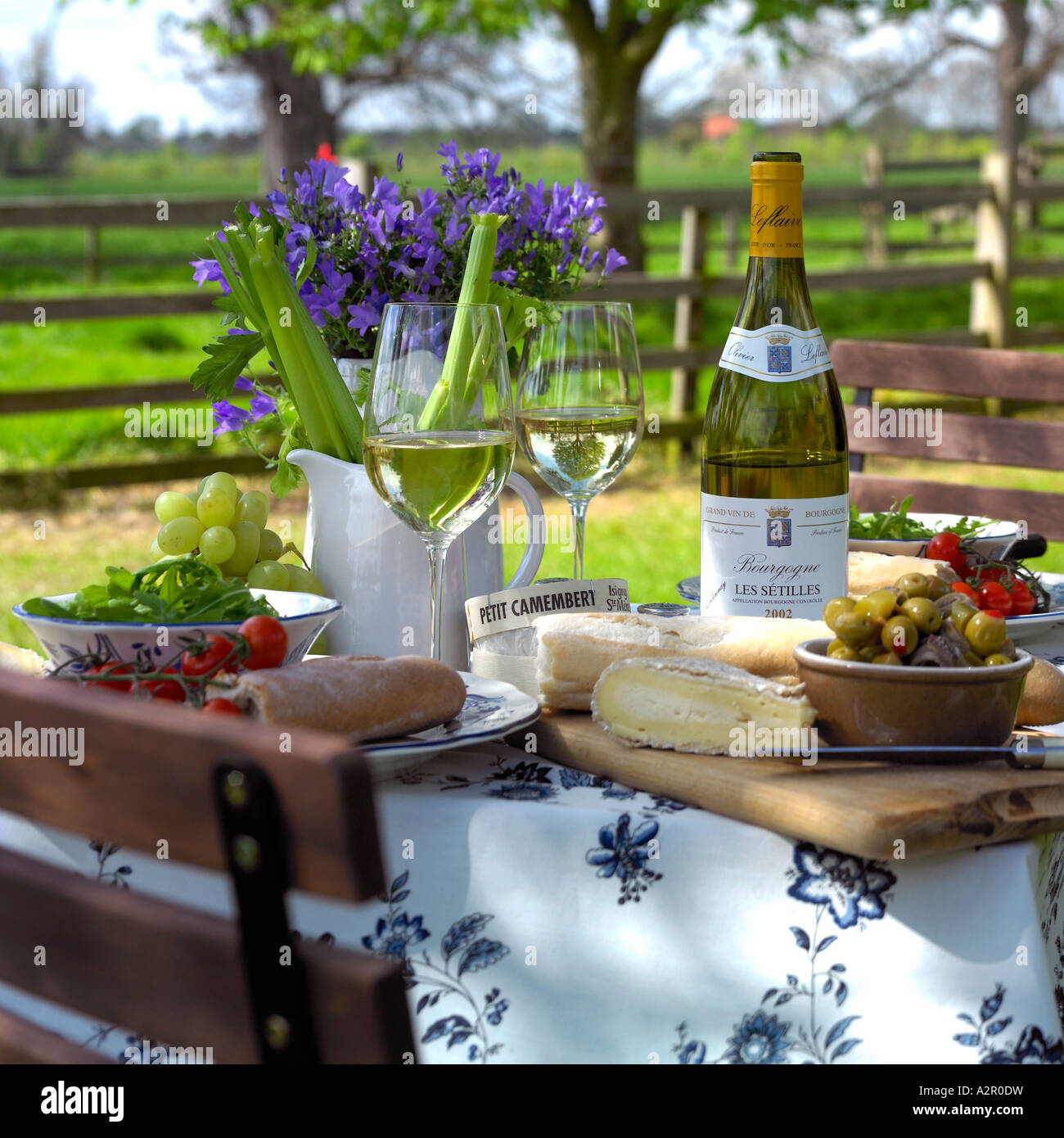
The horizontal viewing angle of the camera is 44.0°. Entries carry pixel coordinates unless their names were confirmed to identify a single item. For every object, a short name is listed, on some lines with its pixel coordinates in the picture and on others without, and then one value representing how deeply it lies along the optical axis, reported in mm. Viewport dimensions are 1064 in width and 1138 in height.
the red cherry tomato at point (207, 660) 1153
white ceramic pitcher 1535
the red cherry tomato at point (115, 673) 1164
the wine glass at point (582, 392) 1548
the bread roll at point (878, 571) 1630
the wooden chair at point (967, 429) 2914
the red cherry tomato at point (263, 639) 1192
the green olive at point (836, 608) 1163
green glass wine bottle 1436
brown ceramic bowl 1105
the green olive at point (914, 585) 1168
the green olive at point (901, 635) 1134
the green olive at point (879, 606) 1145
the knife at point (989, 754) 1110
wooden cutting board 996
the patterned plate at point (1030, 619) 1589
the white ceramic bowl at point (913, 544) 1824
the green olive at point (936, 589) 1212
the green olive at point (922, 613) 1135
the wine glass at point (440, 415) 1319
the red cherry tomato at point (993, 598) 1607
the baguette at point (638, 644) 1303
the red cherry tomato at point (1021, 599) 1630
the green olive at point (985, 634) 1128
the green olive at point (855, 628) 1141
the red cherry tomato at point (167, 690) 1140
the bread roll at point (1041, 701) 1285
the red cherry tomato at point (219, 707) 1068
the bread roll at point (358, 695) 1116
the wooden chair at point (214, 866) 647
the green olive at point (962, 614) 1154
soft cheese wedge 1153
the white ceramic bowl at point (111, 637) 1211
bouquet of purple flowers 1584
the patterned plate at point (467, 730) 1152
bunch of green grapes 1549
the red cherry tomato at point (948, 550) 1729
